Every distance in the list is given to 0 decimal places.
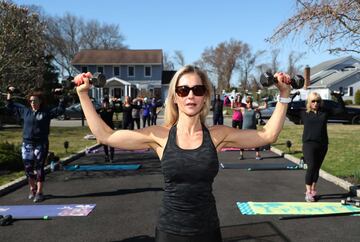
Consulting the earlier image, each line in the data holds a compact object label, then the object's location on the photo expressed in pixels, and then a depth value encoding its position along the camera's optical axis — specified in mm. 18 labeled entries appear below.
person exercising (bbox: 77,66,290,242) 2592
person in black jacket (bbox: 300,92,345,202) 7516
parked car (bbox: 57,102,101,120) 36750
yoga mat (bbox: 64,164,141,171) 11453
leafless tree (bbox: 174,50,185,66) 83450
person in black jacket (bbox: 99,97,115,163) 12367
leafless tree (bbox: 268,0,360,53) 9112
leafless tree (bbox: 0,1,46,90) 14141
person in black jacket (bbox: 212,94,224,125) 20406
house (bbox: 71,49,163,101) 56469
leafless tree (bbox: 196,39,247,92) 75750
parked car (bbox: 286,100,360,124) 27750
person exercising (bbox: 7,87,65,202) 7746
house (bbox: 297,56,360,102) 53906
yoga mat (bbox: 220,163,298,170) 11343
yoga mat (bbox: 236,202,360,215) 6871
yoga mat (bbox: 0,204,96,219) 6879
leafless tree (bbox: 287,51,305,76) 71562
